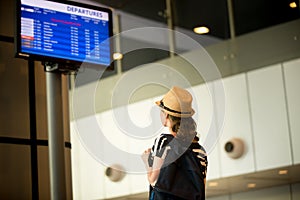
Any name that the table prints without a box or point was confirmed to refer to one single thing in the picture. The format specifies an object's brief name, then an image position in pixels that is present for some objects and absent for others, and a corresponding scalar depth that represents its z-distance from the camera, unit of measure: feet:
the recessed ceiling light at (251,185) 29.11
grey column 14.08
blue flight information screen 14.28
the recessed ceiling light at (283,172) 25.87
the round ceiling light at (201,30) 26.79
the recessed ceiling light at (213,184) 28.35
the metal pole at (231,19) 26.14
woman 13.48
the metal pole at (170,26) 27.76
